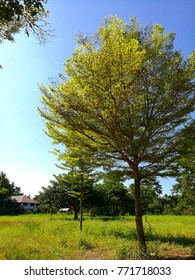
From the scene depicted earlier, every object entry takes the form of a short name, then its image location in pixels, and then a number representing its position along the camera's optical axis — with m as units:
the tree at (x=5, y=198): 42.88
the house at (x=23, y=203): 49.65
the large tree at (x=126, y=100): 5.42
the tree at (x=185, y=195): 33.64
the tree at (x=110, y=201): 29.54
